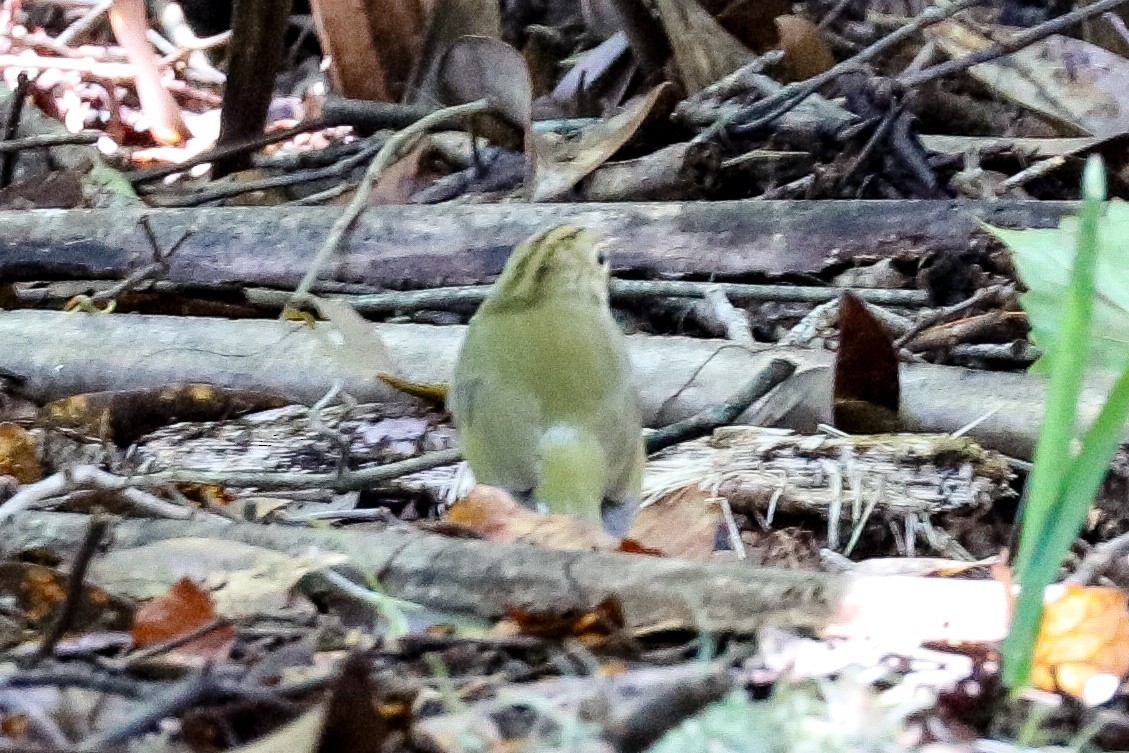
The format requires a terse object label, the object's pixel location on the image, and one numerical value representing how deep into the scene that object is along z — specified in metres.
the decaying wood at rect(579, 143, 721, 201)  8.78
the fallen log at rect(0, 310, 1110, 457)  6.02
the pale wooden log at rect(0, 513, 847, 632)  3.36
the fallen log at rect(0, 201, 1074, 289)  7.19
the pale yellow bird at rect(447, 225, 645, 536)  5.38
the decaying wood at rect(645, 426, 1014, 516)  5.37
